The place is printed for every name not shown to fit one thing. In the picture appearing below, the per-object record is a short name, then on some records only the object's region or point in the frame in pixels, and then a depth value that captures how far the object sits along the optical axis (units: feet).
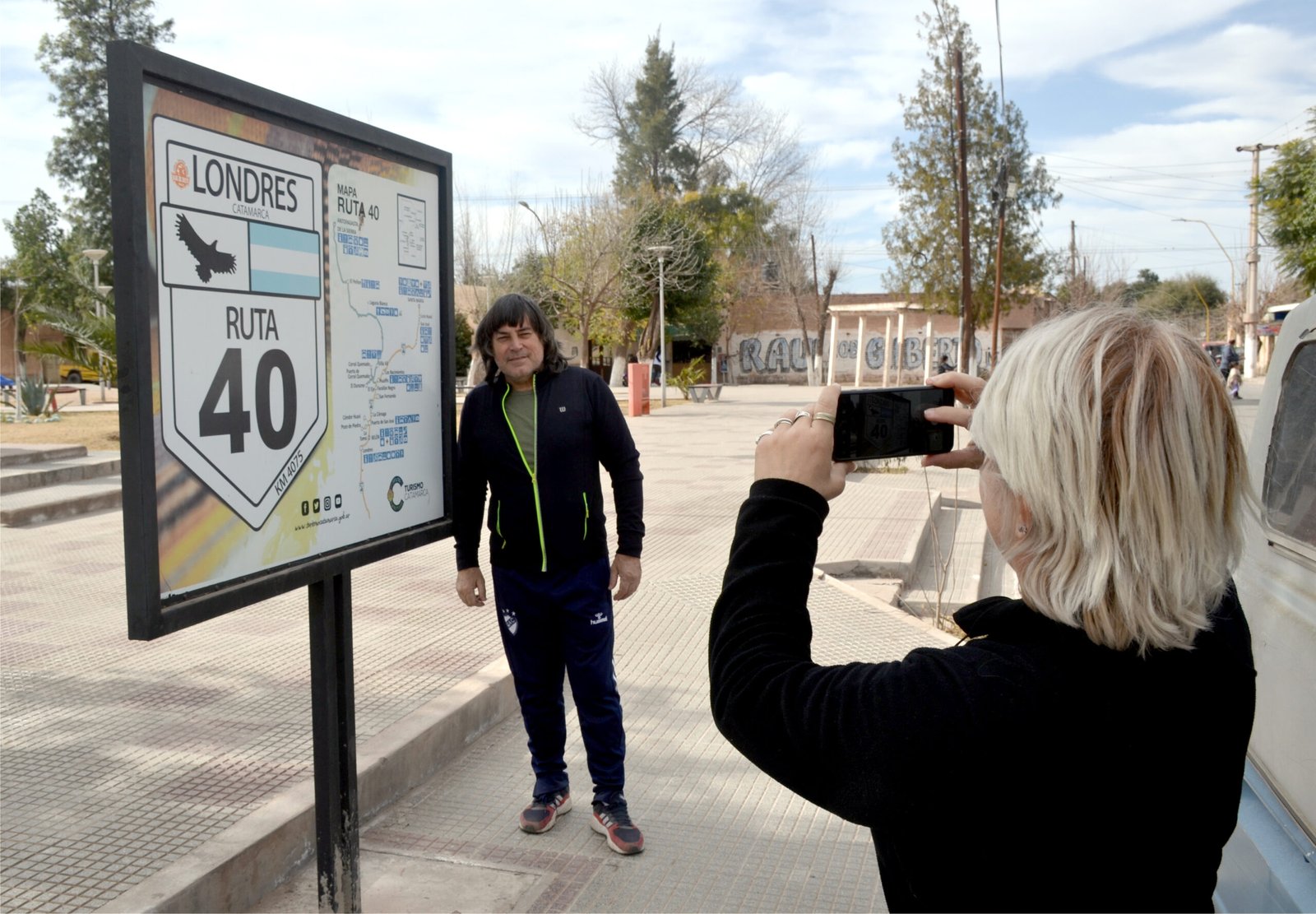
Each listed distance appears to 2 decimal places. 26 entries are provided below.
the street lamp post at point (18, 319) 67.15
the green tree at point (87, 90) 122.93
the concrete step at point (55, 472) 38.45
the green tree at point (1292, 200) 65.77
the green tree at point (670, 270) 124.26
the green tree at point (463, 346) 145.28
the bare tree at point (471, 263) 134.72
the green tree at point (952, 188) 103.96
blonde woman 3.80
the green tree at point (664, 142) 186.29
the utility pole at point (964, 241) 88.12
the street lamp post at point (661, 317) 101.60
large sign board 6.68
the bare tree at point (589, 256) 117.08
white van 6.61
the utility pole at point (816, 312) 173.27
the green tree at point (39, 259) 152.76
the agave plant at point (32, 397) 65.72
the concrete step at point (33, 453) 42.45
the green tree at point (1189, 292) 227.40
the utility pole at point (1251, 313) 150.30
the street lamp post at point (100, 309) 64.15
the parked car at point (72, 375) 150.30
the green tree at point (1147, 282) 246.62
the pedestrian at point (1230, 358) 105.50
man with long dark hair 11.94
